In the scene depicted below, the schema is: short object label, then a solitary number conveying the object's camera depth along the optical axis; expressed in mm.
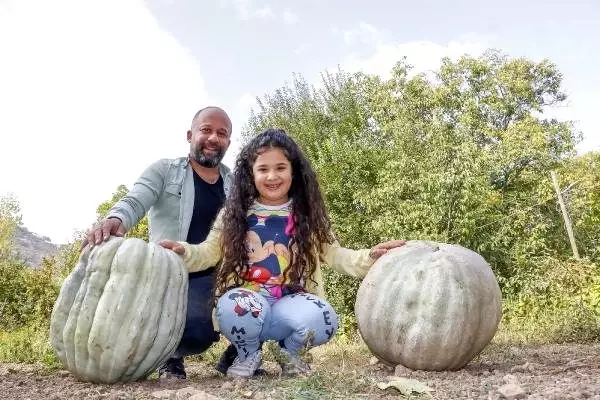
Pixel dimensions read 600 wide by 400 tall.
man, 4445
